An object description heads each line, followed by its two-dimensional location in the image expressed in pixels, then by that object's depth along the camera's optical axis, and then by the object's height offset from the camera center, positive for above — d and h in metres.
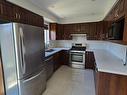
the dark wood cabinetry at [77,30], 4.62 +0.50
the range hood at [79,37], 5.09 +0.12
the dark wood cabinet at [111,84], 1.75 -0.86
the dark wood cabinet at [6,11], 1.71 +0.53
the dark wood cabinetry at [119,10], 1.69 +0.58
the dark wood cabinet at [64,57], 4.91 -0.93
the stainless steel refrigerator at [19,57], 1.65 -0.33
